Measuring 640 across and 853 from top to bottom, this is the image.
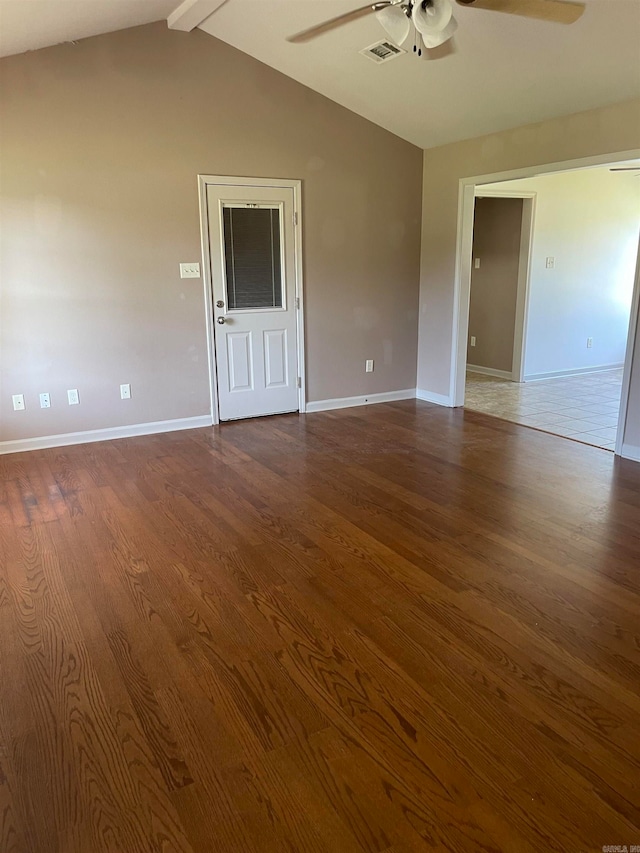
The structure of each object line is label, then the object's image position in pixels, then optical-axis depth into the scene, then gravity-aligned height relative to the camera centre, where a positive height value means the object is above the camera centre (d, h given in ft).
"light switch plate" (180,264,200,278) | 16.49 +0.45
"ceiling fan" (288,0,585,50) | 8.91 +4.07
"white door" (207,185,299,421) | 16.98 -0.29
